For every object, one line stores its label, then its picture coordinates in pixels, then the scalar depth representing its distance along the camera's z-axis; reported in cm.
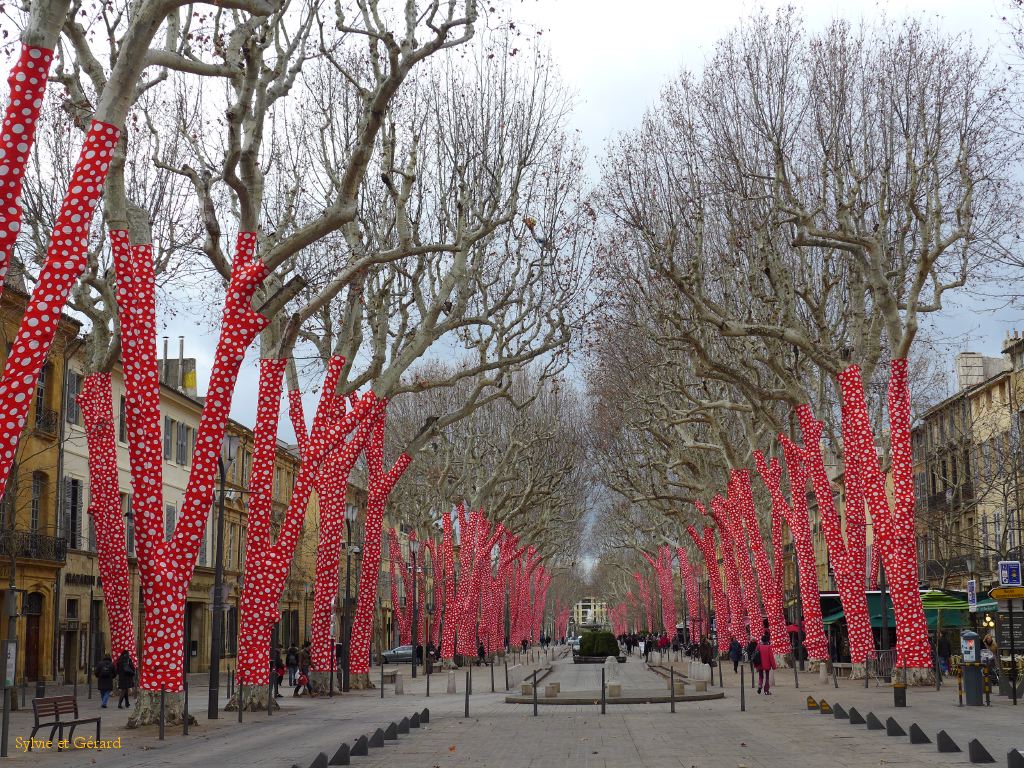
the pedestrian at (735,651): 3744
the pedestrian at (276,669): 2798
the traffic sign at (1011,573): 2077
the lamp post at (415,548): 4525
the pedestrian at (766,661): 2716
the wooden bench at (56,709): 1573
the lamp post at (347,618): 2970
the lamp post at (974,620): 3581
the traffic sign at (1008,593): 2128
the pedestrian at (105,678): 2547
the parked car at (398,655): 6188
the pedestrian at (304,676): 2834
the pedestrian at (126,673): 2378
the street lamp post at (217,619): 2092
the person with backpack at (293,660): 3541
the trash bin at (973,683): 2122
